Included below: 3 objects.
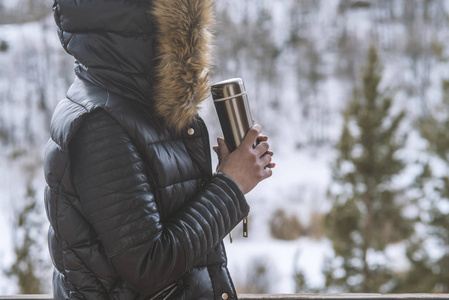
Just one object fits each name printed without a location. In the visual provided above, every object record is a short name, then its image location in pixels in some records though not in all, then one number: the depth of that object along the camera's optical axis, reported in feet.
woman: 6.54
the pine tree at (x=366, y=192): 30.85
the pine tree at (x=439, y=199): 31.34
